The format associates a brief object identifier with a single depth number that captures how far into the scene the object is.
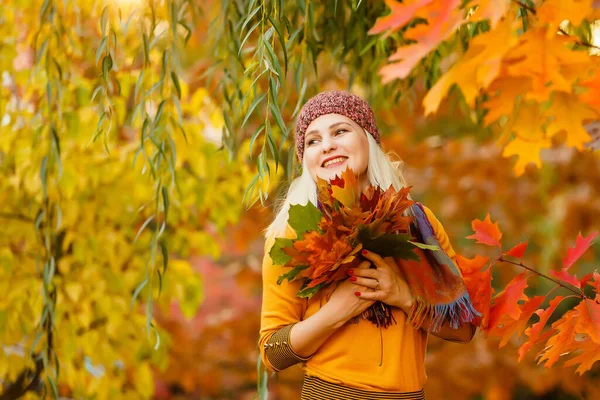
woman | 5.05
